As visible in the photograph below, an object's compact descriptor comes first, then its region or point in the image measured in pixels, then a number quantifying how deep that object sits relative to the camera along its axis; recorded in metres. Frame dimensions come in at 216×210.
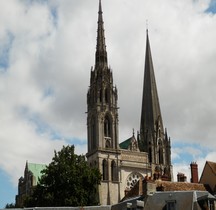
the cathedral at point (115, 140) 90.94
